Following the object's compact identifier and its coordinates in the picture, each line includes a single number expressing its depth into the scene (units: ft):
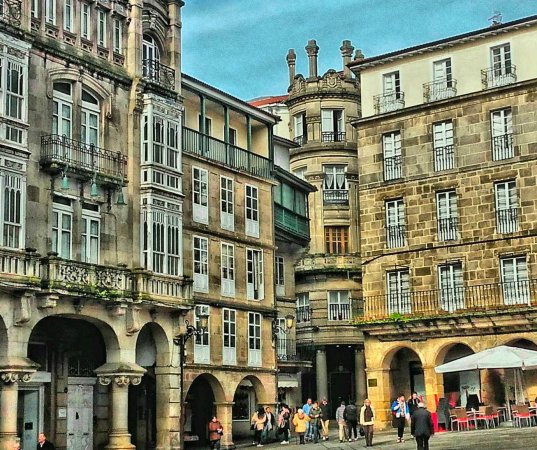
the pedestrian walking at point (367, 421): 111.55
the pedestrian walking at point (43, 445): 87.45
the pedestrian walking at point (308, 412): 128.53
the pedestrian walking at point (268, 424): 131.85
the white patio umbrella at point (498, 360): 115.14
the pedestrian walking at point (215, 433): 116.88
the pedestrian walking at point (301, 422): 125.39
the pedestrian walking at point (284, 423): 132.57
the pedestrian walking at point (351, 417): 123.75
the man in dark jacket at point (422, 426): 89.81
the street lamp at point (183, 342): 115.24
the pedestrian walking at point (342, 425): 126.11
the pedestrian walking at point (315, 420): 128.16
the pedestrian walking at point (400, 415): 115.44
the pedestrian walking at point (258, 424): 126.72
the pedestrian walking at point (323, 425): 136.53
